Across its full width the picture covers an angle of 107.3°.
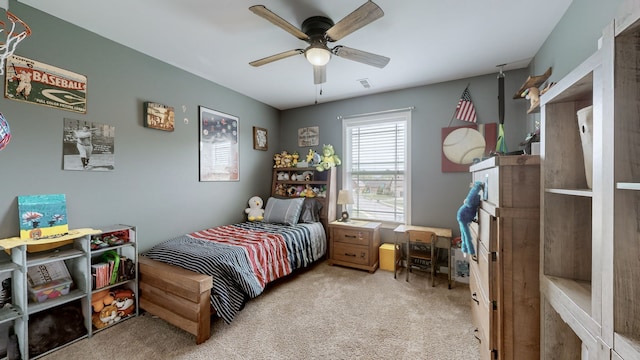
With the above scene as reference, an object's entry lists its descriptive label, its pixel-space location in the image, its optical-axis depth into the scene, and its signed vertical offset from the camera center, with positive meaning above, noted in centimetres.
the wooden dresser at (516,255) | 117 -39
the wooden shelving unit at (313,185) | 372 -12
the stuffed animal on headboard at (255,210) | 372 -51
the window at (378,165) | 353 +20
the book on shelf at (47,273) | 183 -76
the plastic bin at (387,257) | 328 -111
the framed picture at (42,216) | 179 -29
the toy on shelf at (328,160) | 370 +29
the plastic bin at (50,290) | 176 -86
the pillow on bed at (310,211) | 358 -50
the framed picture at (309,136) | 412 +75
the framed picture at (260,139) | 394 +68
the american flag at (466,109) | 302 +89
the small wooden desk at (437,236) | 285 -72
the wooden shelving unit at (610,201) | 68 -7
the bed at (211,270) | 190 -86
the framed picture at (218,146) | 316 +46
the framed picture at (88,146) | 203 +30
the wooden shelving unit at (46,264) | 164 -77
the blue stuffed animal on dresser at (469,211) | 158 -23
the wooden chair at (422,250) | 284 -95
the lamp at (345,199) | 354 -31
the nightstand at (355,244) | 324 -94
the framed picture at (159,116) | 253 +70
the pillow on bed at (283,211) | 346 -49
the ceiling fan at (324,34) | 152 +106
